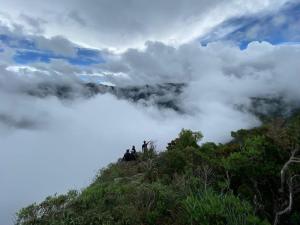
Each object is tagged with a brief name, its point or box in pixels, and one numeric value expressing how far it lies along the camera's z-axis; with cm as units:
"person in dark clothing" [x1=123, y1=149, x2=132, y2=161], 1901
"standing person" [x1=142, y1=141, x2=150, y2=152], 1935
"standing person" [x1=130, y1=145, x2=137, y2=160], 1912
